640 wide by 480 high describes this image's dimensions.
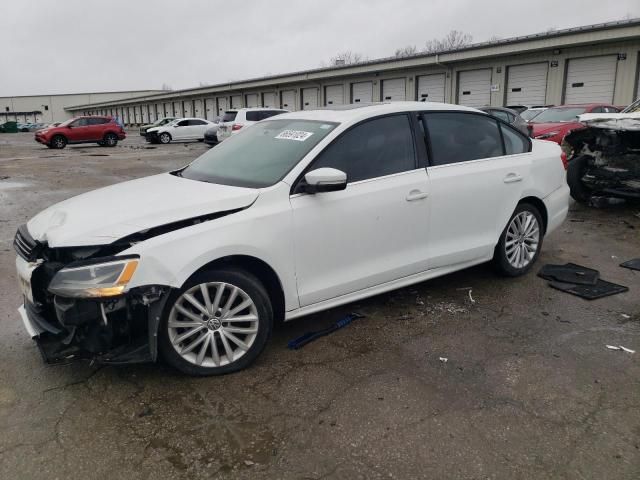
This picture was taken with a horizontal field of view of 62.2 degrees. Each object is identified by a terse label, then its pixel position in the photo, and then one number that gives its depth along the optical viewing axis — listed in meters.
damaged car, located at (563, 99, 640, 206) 7.45
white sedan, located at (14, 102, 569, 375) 3.01
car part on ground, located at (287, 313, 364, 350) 3.76
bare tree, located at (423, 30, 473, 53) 69.88
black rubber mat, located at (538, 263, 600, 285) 5.00
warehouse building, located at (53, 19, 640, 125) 19.98
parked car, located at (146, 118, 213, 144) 30.25
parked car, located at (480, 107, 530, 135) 12.26
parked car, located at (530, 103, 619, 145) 12.00
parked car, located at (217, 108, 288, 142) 21.33
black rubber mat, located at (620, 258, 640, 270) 5.41
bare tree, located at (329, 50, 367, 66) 35.76
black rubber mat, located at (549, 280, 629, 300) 4.66
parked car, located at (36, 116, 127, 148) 27.28
